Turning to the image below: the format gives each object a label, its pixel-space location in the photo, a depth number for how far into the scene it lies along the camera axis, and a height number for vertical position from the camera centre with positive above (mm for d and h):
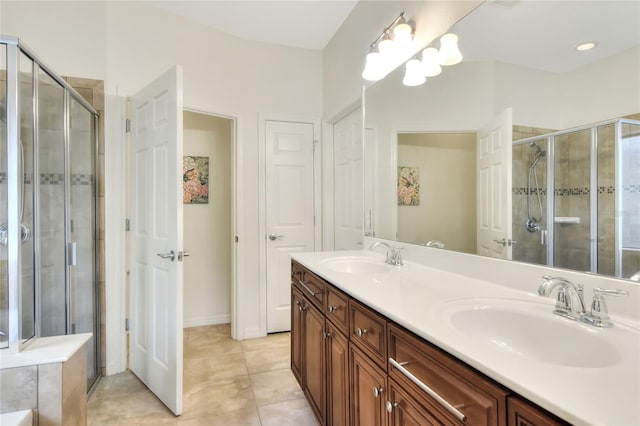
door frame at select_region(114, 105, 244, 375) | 2304 -691
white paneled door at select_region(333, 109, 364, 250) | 2520 +261
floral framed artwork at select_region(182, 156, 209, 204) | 3195 +334
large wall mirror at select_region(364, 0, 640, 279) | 884 +267
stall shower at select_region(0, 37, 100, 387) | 1253 +35
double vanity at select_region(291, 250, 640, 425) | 546 -342
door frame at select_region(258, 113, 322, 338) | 2938 +60
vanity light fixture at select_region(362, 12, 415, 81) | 1786 +1008
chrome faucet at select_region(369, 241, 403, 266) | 1760 -262
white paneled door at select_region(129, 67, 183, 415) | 1846 -174
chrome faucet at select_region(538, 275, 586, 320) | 855 -237
